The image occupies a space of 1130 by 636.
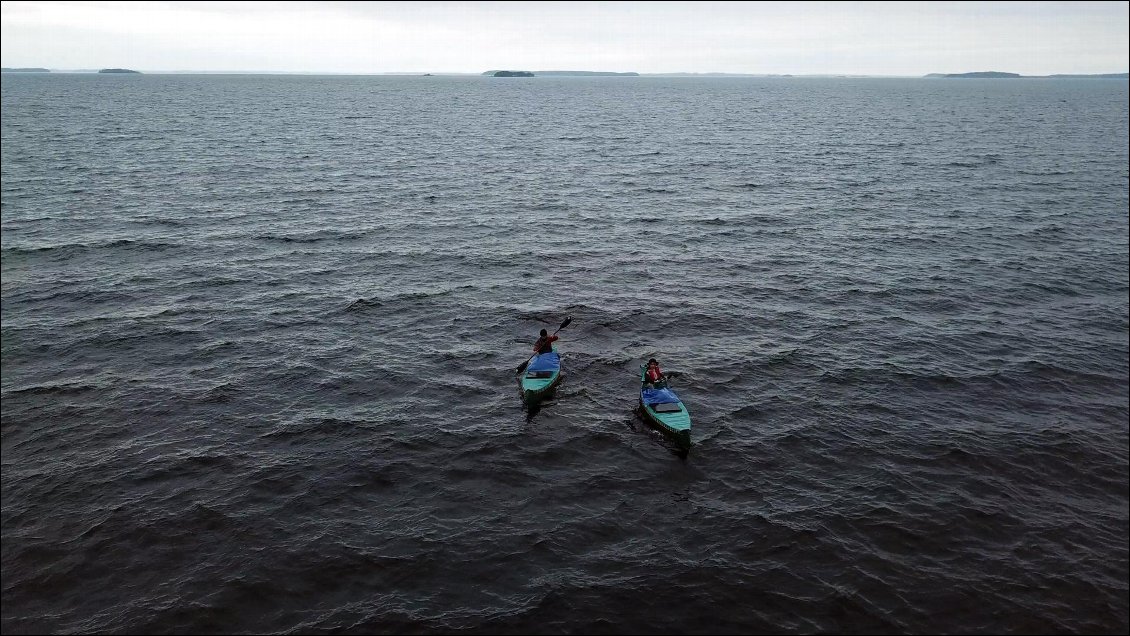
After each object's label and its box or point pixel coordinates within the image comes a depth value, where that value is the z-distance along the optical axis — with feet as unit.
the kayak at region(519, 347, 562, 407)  103.45
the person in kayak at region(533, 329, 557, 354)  111.86
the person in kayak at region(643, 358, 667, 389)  101.76
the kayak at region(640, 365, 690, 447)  91.81
